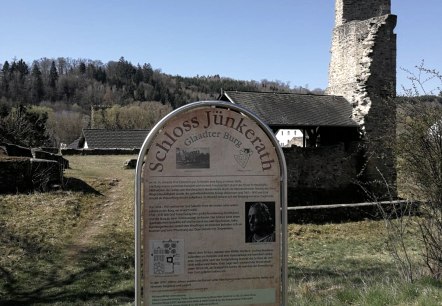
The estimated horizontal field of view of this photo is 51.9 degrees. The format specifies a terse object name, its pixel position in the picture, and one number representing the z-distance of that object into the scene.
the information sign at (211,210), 3.35
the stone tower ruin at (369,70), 18.83
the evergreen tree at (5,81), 113.46
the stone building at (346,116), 18.23
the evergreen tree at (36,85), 121.38
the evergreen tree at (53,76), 129.25
